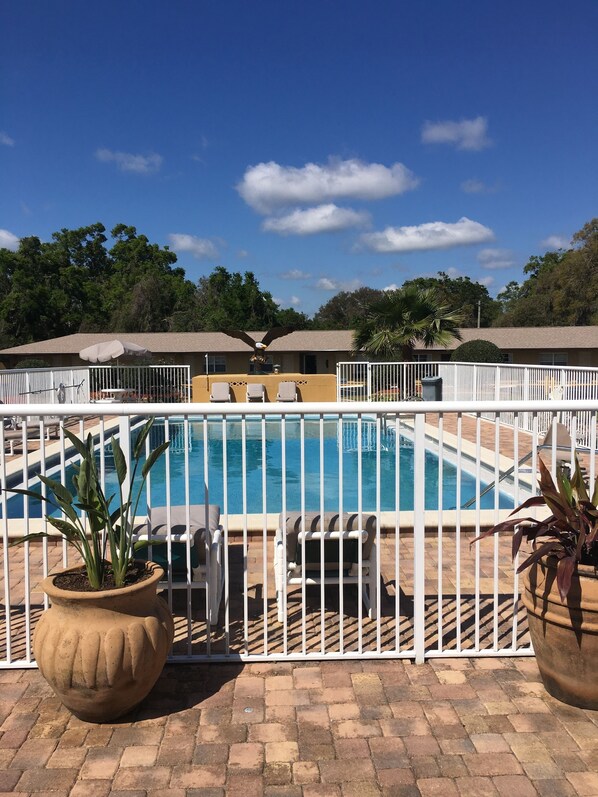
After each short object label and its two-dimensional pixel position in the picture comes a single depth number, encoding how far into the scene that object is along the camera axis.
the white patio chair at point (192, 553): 3.46
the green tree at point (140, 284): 46.78
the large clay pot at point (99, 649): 2.47
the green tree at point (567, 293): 44.94
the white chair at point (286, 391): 21.42
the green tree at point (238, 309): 44.97
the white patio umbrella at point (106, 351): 18.94
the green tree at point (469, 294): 60.31
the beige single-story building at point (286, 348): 31.34
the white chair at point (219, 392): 21.41
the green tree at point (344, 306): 64.50
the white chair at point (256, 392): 21.62
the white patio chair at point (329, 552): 3.60
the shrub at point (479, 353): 22.66
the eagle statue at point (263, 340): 23.19
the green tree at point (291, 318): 50.03
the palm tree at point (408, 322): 21.48
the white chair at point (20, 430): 10.15
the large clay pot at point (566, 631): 2.54
